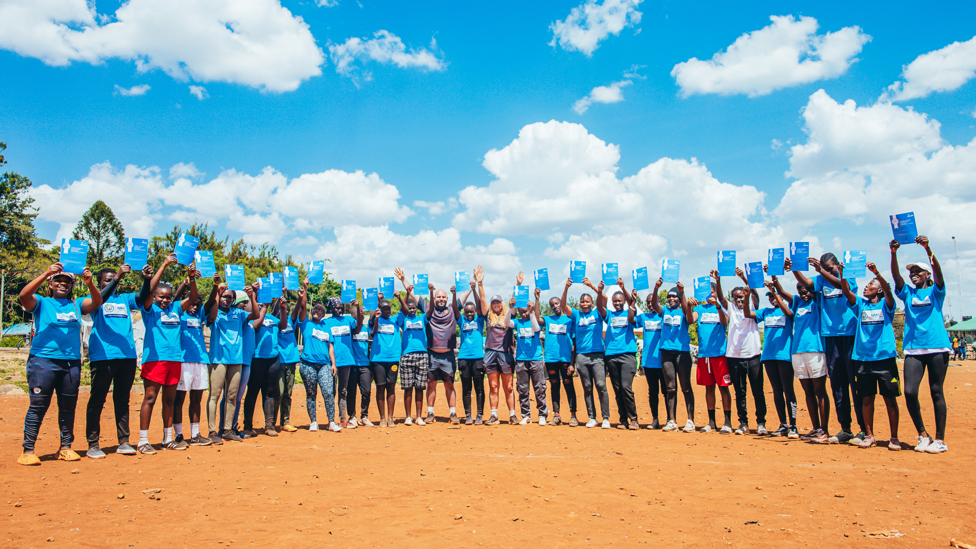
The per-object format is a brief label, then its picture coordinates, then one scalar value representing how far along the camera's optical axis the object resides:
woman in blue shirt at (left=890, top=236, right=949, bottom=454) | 6.79
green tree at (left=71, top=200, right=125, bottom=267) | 47.53
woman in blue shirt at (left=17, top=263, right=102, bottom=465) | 6.05
